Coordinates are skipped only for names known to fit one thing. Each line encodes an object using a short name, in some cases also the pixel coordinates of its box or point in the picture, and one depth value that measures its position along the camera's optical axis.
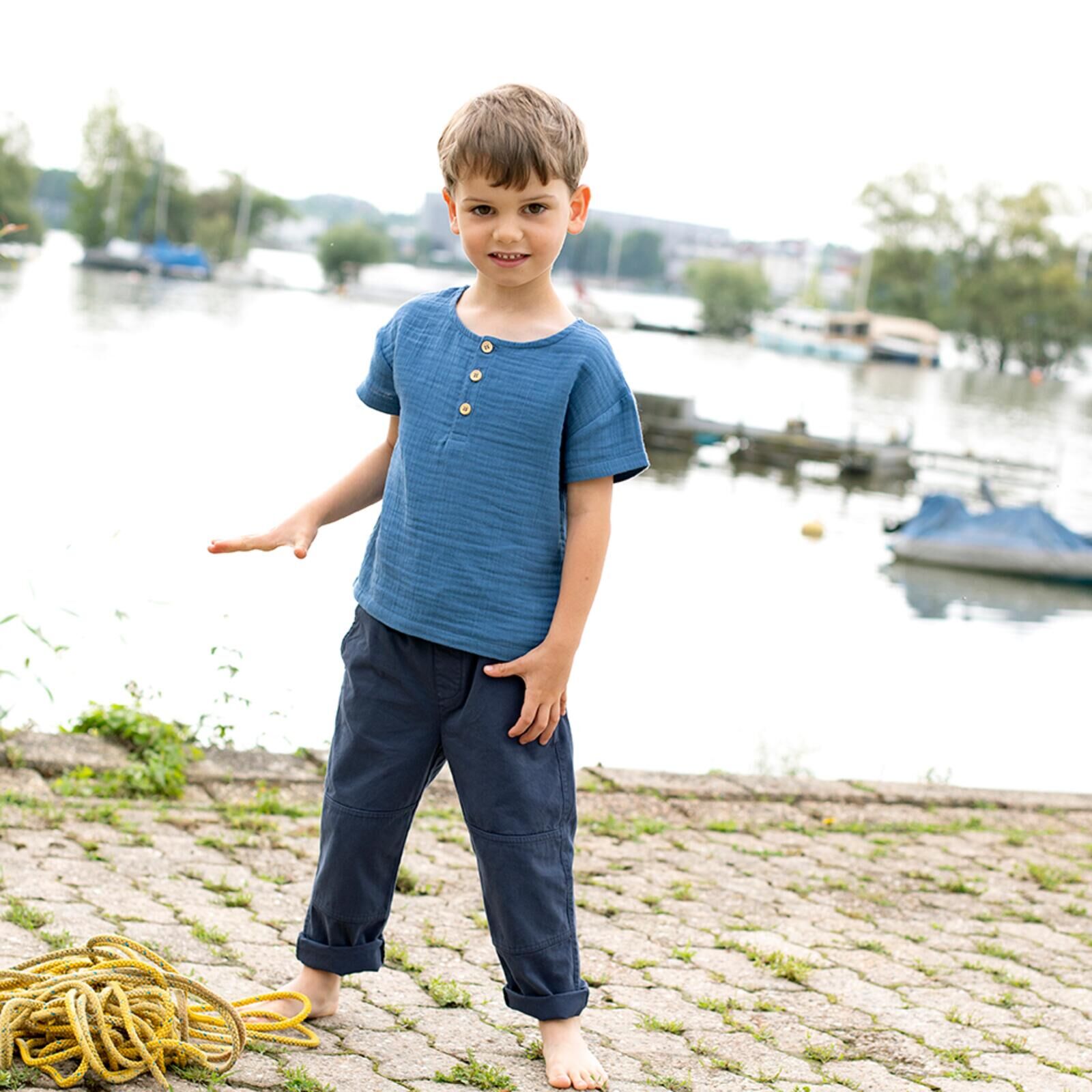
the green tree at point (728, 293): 102.75
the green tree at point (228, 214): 108.69
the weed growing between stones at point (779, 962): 3.71
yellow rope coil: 2.52
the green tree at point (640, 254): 70.69
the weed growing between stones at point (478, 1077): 2.78
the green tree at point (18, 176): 88.00
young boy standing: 2.62
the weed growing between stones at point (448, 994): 3.23
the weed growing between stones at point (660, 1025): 3.25
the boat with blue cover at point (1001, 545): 22.48
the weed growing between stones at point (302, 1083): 2.62
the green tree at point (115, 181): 100.94
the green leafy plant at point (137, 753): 4.77
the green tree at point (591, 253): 64.55
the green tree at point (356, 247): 90.75
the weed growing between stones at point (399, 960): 3.44
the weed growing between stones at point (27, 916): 3.32
